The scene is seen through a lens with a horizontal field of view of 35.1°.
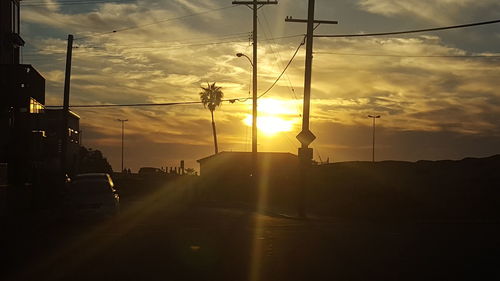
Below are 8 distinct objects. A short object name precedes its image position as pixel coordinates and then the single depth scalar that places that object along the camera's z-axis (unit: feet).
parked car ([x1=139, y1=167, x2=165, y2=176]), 303.31
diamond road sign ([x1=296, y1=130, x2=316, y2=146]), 125.29
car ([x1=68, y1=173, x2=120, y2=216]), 105.19
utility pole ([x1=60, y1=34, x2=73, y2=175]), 163.43
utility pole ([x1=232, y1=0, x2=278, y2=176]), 176.86
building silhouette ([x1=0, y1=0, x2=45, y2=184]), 141.59
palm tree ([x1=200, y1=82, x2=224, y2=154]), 332.80
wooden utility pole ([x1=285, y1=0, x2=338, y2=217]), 124.16
